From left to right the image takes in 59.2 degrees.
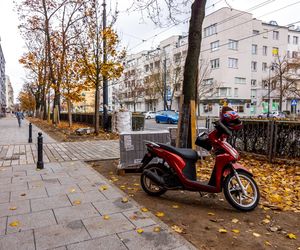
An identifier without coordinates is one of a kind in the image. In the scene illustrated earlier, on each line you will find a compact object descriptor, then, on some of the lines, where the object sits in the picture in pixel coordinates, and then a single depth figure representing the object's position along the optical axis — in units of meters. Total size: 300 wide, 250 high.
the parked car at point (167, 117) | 29.14
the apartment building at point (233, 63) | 41.41
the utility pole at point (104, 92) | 13.34
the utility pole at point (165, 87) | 39.47
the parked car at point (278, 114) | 35.53
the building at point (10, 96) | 134.26
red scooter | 3.95
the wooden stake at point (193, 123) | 6.62
